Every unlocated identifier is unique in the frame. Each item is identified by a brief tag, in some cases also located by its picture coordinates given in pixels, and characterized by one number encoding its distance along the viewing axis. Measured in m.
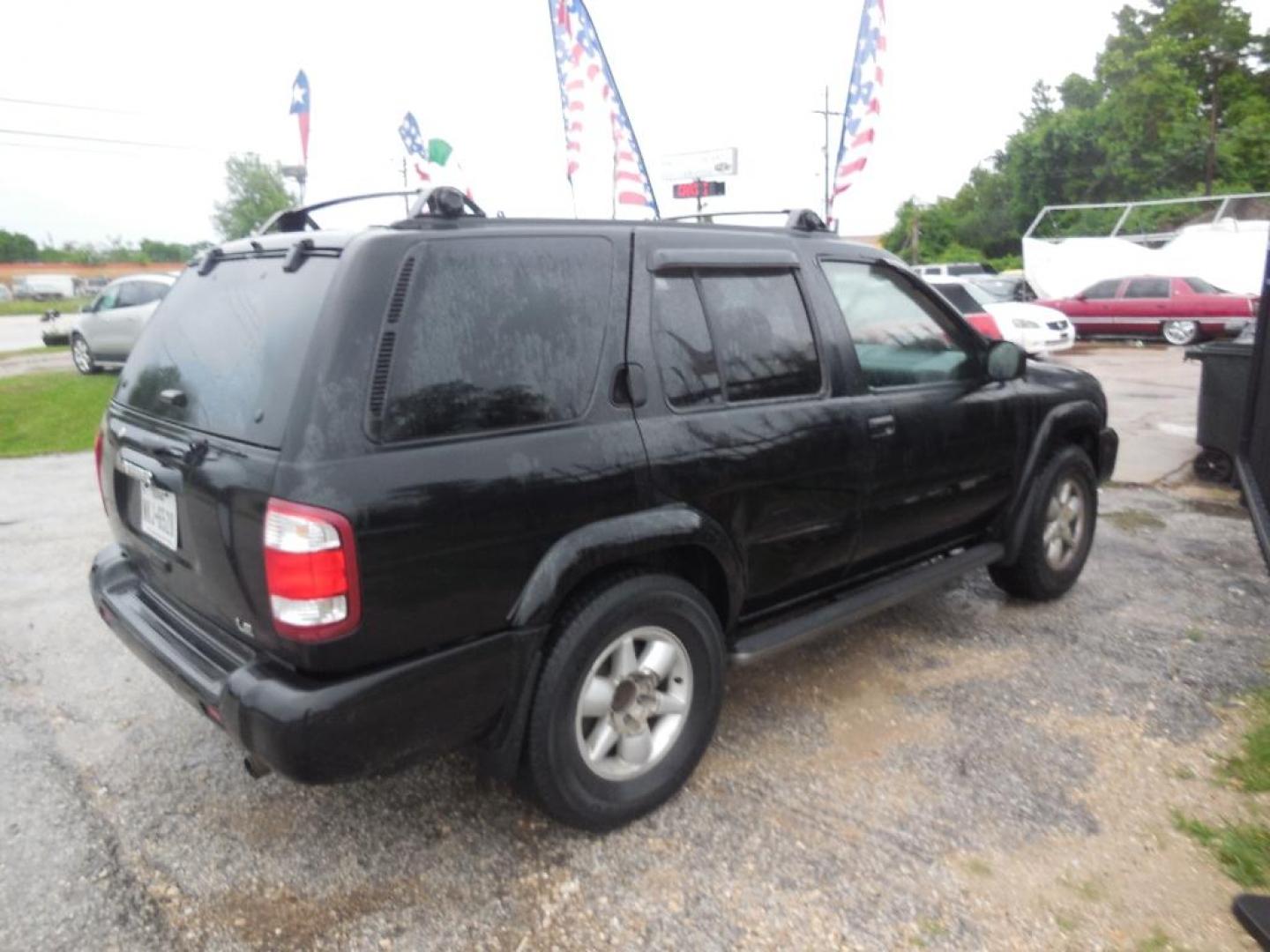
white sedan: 15.77
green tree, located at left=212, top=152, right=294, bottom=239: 58.53
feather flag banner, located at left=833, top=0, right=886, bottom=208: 11.30
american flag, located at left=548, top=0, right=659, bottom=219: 10.16
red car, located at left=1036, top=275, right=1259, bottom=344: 18.33
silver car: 14.12
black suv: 2.25
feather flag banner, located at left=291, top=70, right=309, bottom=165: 12.98
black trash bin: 6.05
